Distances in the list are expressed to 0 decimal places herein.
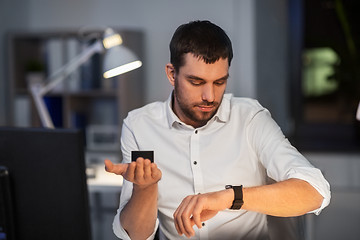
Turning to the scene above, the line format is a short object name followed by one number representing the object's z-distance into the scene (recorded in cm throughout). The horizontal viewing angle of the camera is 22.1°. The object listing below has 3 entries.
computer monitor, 189
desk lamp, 245
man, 190
